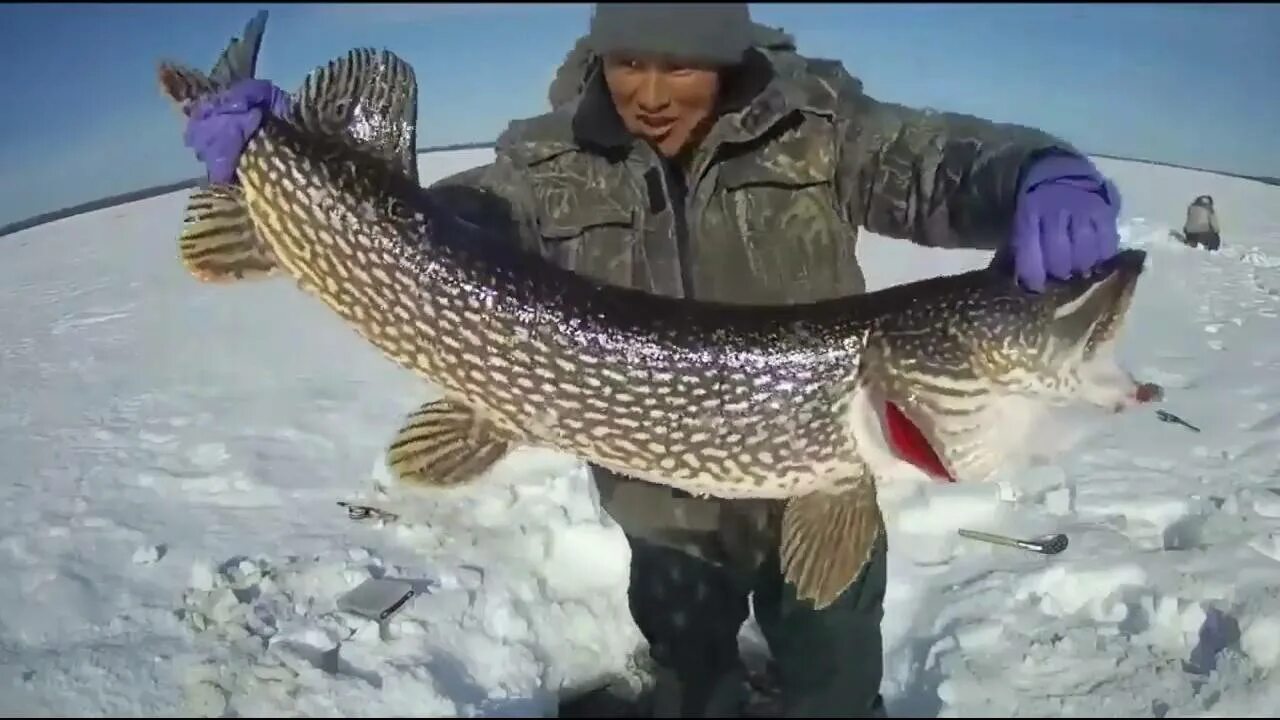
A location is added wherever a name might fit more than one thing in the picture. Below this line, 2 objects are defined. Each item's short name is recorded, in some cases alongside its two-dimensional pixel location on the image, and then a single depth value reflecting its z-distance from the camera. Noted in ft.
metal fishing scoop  5.99
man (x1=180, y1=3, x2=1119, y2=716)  4.38
